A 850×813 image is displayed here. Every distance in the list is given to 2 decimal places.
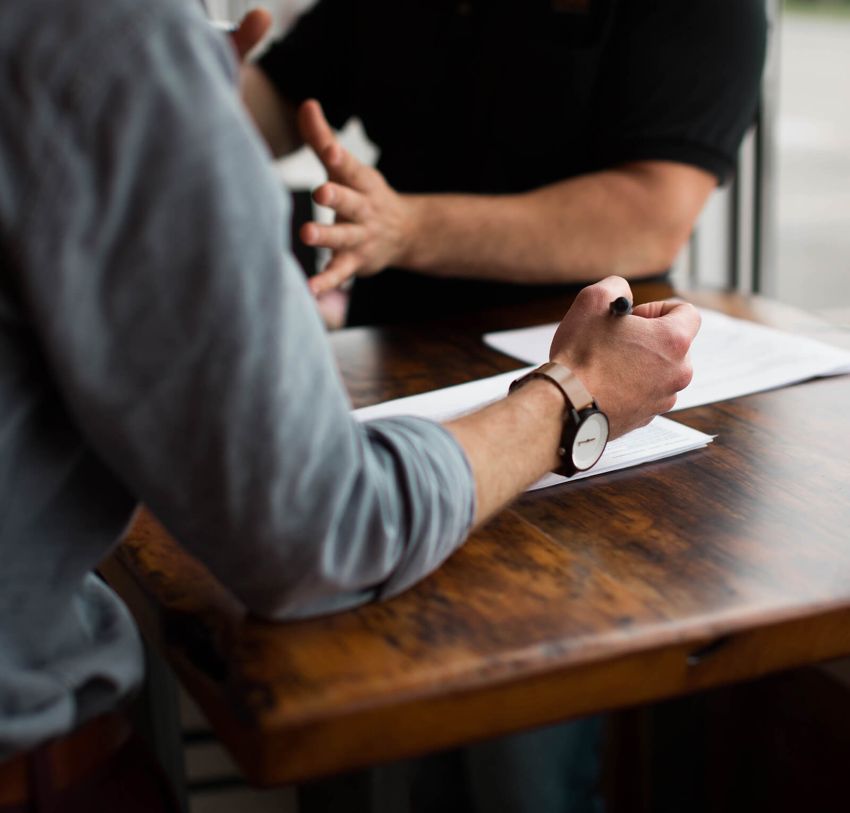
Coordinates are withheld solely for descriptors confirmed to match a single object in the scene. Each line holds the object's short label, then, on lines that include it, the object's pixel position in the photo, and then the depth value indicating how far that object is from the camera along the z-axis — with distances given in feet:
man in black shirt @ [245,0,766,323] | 4.84
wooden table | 2.03
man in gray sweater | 1.78
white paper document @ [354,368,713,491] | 3.12
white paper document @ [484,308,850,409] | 3.75
